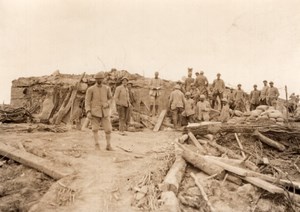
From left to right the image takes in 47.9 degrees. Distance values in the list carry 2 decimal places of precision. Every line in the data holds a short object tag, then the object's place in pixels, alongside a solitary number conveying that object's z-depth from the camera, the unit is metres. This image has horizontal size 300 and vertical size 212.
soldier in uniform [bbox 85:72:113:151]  7.88
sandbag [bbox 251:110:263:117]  12.54
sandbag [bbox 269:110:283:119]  11.50
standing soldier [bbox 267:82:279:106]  15.06
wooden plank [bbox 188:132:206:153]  8.14
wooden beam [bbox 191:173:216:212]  5.15
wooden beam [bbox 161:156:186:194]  5.42
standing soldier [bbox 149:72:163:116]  14.23
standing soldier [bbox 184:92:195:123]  12.04
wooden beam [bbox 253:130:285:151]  8.46
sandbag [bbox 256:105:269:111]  13.36
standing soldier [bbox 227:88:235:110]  16.31
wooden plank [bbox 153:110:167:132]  12.73
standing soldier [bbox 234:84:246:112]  16.59
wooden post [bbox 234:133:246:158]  8.08
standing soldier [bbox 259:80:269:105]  15.34
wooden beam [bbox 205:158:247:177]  6.10
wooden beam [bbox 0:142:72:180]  6.11
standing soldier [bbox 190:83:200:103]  13.83
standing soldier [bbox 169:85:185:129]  12.27
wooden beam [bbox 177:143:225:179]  6.30
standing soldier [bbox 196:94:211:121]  12.19
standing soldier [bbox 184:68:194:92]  14.35
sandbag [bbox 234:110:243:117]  14.91
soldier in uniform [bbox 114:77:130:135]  10.95
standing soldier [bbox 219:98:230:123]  12.69
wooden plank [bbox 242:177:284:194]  5.62
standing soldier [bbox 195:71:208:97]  14.25
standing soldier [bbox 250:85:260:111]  15.74
